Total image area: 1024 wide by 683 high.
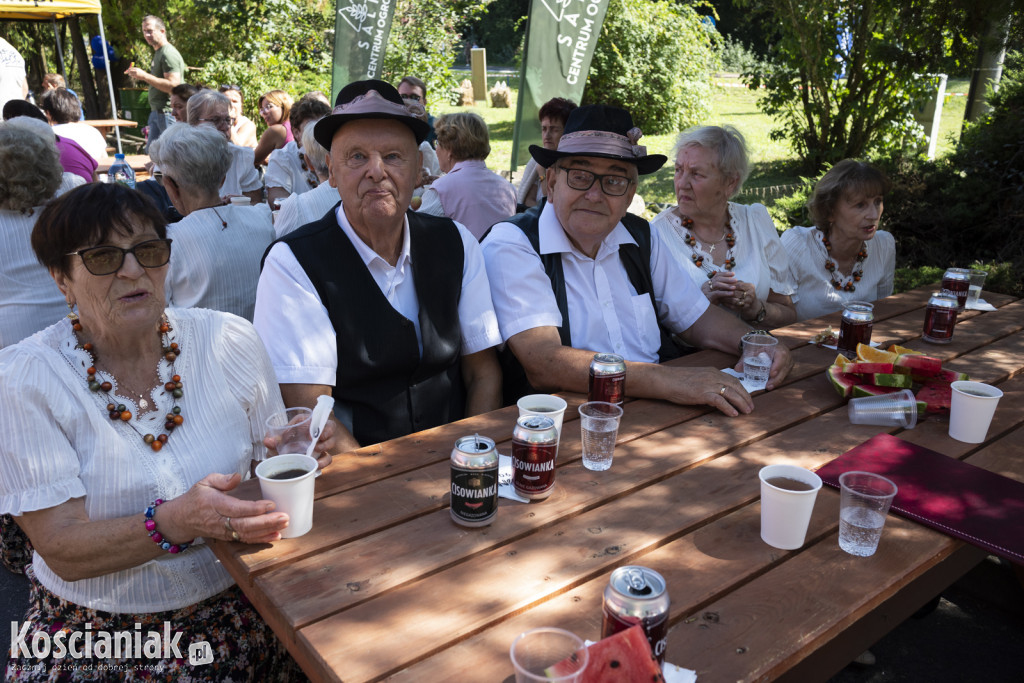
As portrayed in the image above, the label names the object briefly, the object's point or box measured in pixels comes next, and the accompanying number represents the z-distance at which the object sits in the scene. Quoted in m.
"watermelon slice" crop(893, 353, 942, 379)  2.64
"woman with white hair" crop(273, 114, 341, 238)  4.28
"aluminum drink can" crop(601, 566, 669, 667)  1.27
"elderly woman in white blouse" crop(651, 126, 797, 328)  3.74
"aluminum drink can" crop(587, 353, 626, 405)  2.35
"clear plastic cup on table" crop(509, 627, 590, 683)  1.26
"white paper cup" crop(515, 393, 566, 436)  2.21
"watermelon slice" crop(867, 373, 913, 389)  2.60
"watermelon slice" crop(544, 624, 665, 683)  1.25
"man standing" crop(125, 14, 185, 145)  9.98
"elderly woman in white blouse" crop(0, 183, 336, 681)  1.88
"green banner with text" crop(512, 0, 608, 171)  6.58
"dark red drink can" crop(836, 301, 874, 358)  2.98
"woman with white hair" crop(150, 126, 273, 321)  3.56
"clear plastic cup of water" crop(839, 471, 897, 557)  1.78
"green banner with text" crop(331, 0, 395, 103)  7.11
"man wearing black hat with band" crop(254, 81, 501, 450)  2.54
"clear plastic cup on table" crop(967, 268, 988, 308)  3.89
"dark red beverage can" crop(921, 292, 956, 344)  3.19
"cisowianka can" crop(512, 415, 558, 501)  1.86
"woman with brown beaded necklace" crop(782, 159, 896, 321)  4.03
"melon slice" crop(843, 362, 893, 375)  2.62
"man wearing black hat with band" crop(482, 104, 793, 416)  2.84
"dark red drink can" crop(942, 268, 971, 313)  3.72
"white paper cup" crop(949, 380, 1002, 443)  2.32
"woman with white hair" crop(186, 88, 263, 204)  6.50
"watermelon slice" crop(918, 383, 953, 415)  2.52
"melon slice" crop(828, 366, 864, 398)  2.62
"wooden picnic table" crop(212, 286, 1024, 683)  1.46
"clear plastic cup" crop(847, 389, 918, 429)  2.44
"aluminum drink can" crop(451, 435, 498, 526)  1.75
